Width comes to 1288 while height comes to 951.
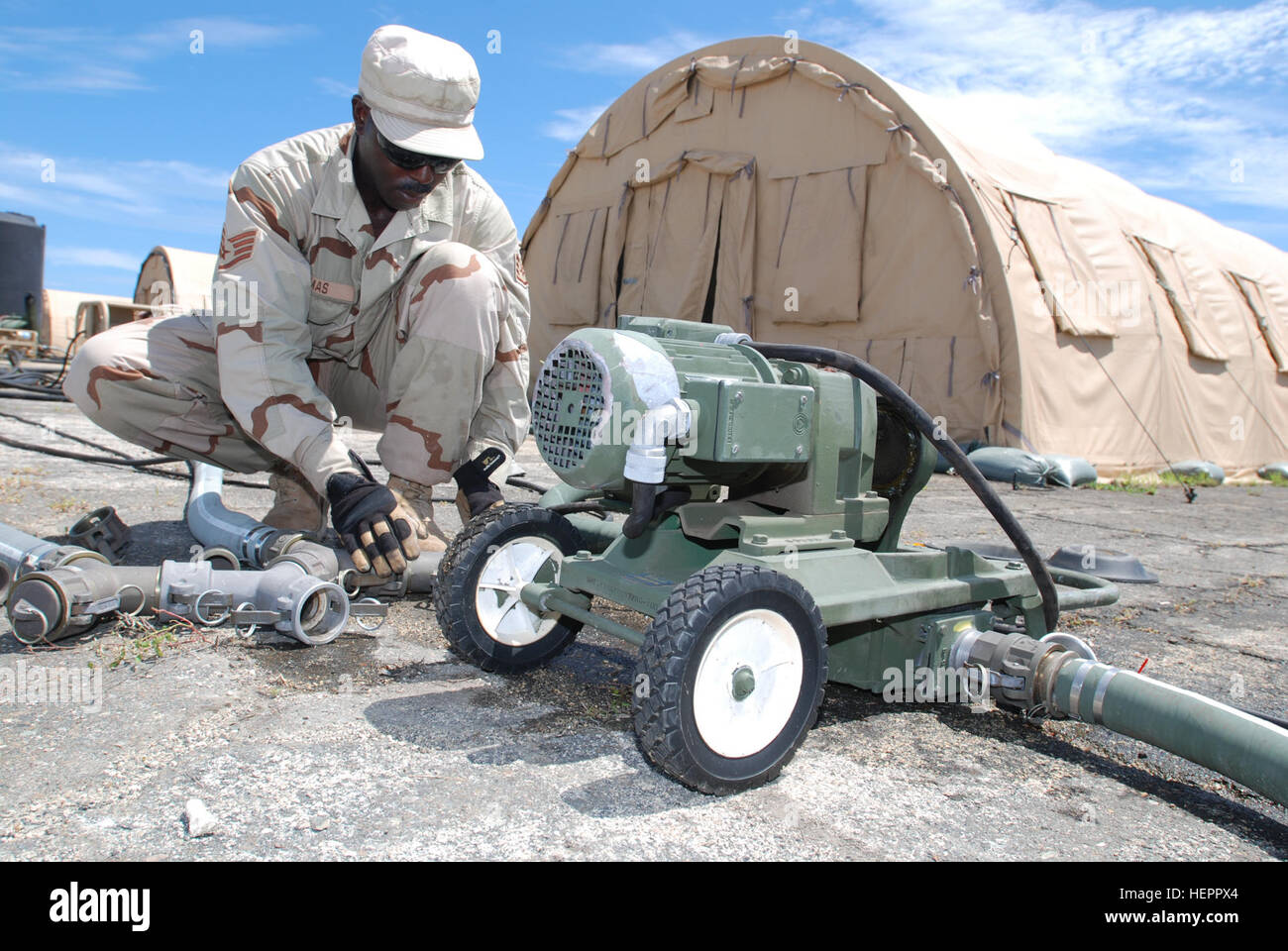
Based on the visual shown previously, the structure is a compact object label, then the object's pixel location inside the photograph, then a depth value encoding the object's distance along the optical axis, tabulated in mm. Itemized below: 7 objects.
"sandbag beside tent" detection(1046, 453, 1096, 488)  6629
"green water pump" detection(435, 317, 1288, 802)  1425
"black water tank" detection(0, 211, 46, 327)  16969
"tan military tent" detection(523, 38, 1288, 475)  6832
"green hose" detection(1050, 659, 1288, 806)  1397
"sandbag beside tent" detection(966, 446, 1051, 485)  6430
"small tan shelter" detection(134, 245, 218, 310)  16328
